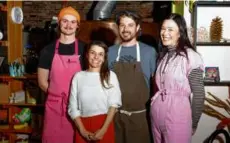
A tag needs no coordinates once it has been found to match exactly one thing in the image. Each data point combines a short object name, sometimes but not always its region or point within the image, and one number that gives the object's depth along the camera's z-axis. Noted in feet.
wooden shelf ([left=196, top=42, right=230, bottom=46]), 10.28
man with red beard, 8.19
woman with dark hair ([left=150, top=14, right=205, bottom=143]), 6.97
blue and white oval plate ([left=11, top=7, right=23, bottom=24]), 14.26
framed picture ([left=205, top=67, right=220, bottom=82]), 10.63
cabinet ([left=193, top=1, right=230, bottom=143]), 11.02
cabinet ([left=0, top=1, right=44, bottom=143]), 13.76
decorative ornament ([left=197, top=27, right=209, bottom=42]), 10.50
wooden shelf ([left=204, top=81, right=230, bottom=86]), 10.34
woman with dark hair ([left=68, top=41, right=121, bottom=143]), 7.63
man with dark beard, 7.93
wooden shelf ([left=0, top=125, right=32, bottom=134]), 13.82
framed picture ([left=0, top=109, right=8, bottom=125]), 14.06
